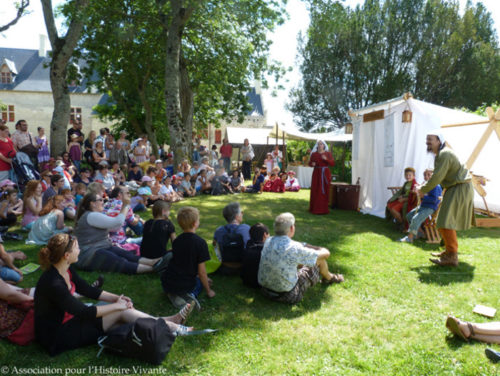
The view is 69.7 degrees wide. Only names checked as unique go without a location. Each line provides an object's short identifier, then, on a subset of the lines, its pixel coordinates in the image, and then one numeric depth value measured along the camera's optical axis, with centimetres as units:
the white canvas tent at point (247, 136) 2495
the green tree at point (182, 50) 1245
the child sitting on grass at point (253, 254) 411
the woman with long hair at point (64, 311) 272
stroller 845
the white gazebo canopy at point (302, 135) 1836
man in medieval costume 500
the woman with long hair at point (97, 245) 464
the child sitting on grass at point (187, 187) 1205
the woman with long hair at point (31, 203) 669
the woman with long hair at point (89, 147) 1141
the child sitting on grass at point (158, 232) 482
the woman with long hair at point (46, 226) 593
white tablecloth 1689
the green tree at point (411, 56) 2881
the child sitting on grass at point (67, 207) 735
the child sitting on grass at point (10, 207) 691
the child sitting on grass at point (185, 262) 372
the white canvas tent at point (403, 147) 884
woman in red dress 939
